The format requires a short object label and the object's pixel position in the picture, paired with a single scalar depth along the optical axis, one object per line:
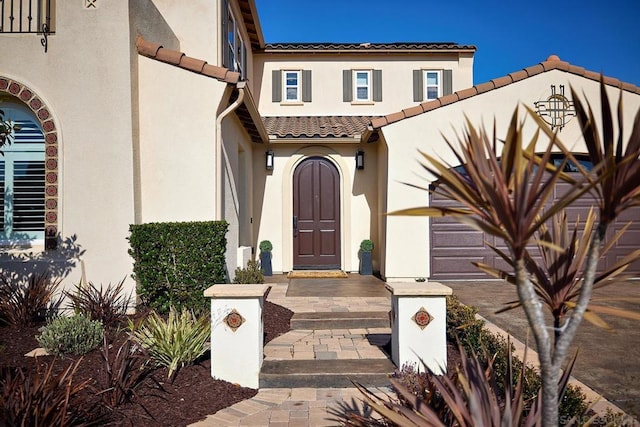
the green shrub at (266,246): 12.57
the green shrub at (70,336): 5.37
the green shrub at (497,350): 3.62
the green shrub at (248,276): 8.58
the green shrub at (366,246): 12.41
